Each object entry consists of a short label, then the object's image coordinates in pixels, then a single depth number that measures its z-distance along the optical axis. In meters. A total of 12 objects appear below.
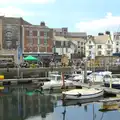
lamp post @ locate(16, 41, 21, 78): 64.55
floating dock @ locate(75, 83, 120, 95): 40.41
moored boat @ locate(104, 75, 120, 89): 45.72
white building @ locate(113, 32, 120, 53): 112.88
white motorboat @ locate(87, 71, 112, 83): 52.55
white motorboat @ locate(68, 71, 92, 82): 54.42
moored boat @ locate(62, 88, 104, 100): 37.94
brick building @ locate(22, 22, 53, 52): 82.61
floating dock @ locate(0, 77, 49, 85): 57.06
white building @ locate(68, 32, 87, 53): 107.91
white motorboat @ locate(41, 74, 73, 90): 48.31
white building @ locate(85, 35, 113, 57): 109.14
